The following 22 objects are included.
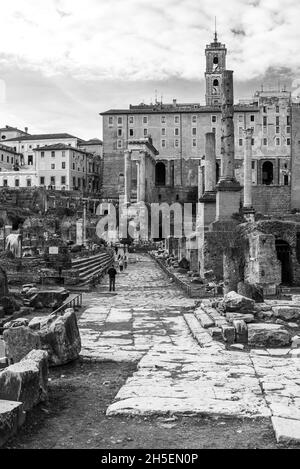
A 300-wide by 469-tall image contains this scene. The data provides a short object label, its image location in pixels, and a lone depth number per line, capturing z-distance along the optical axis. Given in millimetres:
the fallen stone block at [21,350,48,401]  6031
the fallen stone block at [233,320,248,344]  9734
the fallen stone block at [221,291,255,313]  11453
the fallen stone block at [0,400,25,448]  4773
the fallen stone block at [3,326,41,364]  7434
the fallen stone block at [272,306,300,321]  11453
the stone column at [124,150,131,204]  74438
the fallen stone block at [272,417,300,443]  4784
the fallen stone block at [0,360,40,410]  5425
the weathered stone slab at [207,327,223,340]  10102
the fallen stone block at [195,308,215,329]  11305
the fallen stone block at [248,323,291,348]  9391
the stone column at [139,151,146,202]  76062
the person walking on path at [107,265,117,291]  21156
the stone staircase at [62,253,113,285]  22691
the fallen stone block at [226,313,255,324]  10586
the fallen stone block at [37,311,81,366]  7770
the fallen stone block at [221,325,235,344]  9727
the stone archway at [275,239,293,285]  21750
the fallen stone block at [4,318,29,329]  9580
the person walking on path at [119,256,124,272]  33438
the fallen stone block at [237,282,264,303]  13141
